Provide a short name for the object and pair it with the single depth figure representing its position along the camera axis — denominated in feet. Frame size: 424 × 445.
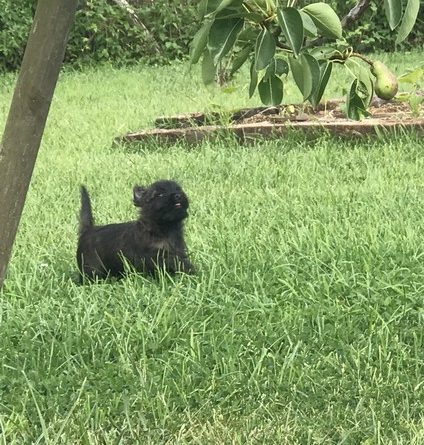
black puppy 12.96
